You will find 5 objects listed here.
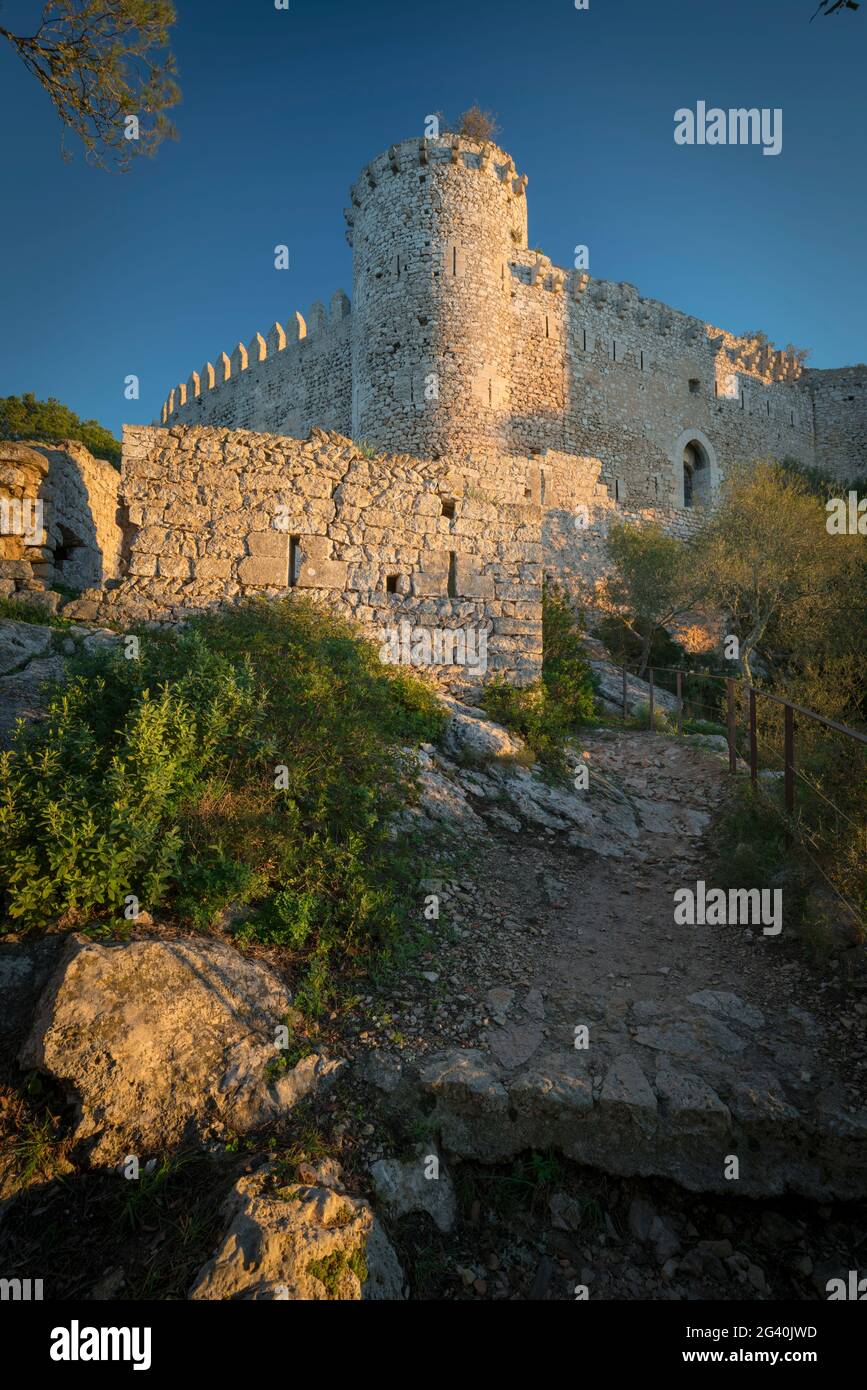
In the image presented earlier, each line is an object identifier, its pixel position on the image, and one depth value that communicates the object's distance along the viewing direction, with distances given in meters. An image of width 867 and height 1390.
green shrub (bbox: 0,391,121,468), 20.70
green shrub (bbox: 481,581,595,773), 7.66
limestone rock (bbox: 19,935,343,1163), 2.78
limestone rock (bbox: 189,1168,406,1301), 2.26
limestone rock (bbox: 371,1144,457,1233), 2.78
